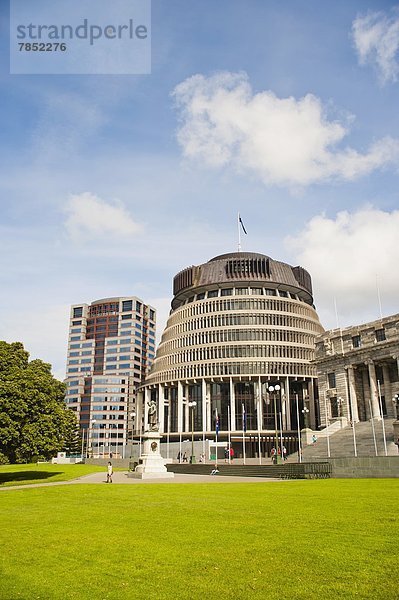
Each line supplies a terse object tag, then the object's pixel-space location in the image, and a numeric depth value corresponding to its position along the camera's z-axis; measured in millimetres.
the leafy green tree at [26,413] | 46312
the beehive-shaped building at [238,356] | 110875
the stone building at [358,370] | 75062
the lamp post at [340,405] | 78838
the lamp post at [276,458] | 59519
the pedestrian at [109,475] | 43303
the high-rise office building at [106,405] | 185875
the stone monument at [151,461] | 50531
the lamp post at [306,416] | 110812
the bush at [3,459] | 44688
